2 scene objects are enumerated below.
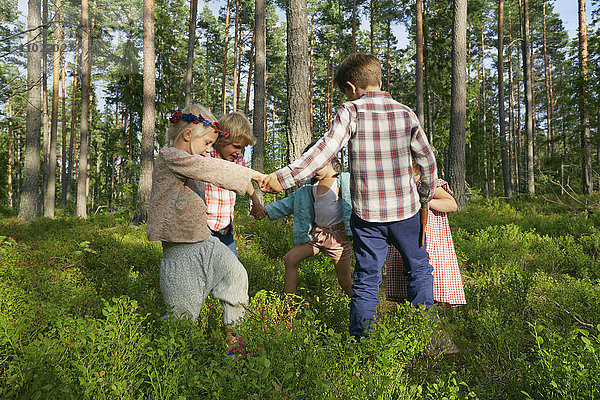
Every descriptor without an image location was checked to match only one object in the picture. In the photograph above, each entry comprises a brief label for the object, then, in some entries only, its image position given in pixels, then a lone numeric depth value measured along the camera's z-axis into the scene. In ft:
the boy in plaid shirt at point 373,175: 8.65
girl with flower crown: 7.69
